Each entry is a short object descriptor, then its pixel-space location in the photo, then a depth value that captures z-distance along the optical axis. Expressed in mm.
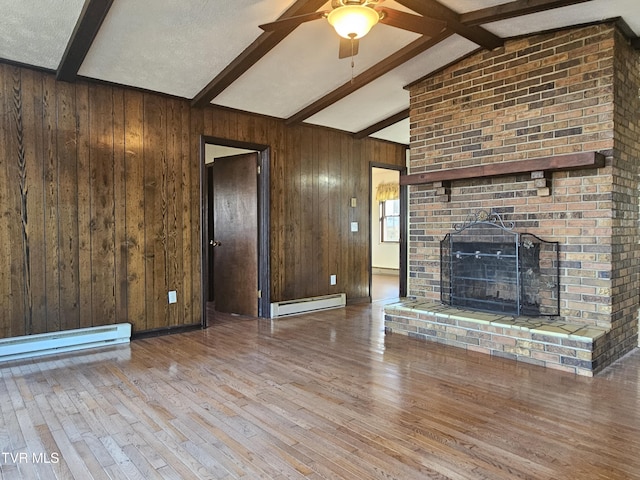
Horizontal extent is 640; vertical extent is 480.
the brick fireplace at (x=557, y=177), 3203
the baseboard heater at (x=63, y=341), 3361
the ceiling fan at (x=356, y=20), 2363
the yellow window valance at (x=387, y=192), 9320
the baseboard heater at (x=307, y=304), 4992
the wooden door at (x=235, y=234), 4992
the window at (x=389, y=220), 9609
